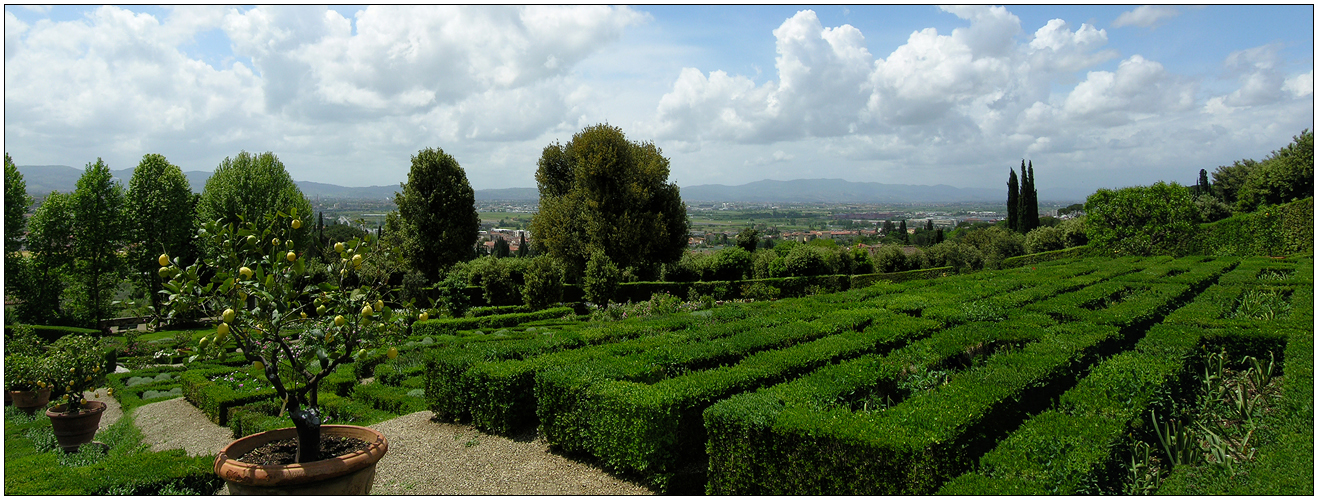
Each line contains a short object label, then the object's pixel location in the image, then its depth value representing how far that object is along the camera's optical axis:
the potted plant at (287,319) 4.11
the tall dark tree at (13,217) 24.11
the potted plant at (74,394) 9.01
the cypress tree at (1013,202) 48.97
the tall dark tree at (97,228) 26.91
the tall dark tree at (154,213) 28.14
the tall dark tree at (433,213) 30.00
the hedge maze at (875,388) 4.98
